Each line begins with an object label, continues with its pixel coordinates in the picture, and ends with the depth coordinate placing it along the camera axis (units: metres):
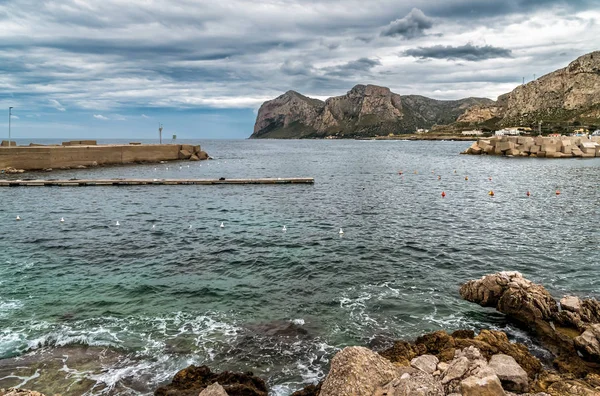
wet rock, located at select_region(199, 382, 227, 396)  9.91
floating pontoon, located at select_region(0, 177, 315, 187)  55.50
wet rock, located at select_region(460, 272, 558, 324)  16.25
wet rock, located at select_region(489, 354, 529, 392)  10.74
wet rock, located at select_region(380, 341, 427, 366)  12.81
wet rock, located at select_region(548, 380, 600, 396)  10.34
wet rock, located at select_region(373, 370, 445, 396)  8.48
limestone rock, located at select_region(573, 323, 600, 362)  13.06
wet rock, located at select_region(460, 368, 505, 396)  9.16
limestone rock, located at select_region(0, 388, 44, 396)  8.76
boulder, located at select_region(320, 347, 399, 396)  8.73
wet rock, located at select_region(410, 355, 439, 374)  11.09
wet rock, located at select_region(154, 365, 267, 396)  11.36
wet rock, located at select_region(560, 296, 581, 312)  15.82
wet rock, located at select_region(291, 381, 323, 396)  11.19
